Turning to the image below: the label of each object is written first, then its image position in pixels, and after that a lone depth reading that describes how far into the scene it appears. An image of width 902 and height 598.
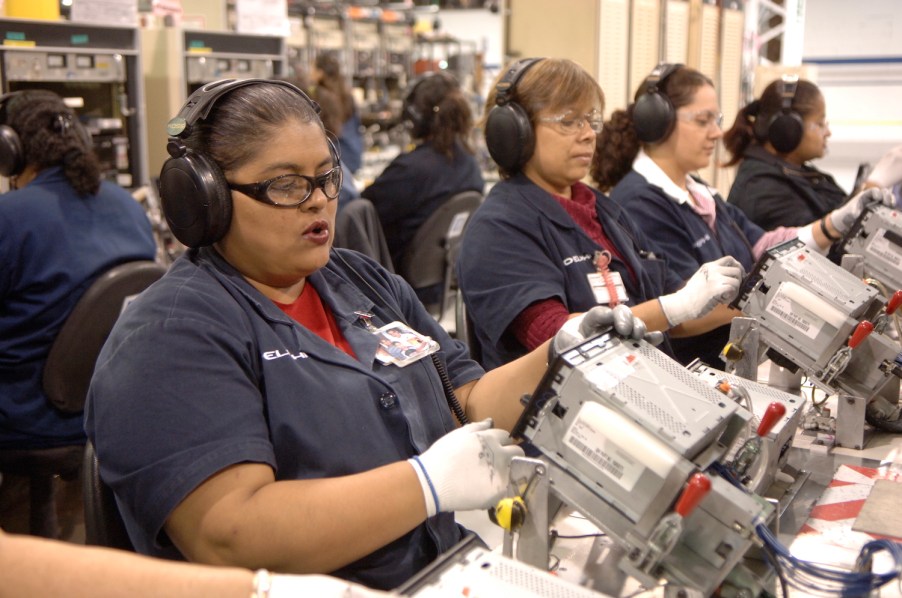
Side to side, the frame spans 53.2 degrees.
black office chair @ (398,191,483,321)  3.56
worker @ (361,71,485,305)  3.74
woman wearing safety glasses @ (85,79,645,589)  1.09
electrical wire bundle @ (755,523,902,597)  1.08
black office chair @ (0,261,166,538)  2.23
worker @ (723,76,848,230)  3.36
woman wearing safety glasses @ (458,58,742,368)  1.98
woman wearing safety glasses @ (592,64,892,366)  2.59
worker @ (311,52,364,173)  5.24
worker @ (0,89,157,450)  2.34
